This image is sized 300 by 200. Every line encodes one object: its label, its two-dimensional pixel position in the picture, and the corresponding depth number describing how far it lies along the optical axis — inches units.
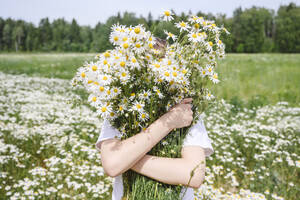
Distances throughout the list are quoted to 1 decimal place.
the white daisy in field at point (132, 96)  45.9
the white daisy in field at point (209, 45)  50.7
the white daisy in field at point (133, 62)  43.2
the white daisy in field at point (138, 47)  43.9
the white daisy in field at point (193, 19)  51.6
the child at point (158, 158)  47.4
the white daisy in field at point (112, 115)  48.5
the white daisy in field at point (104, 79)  42.6
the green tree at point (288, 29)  2162.9
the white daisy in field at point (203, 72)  51.6
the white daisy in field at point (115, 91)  44.6
